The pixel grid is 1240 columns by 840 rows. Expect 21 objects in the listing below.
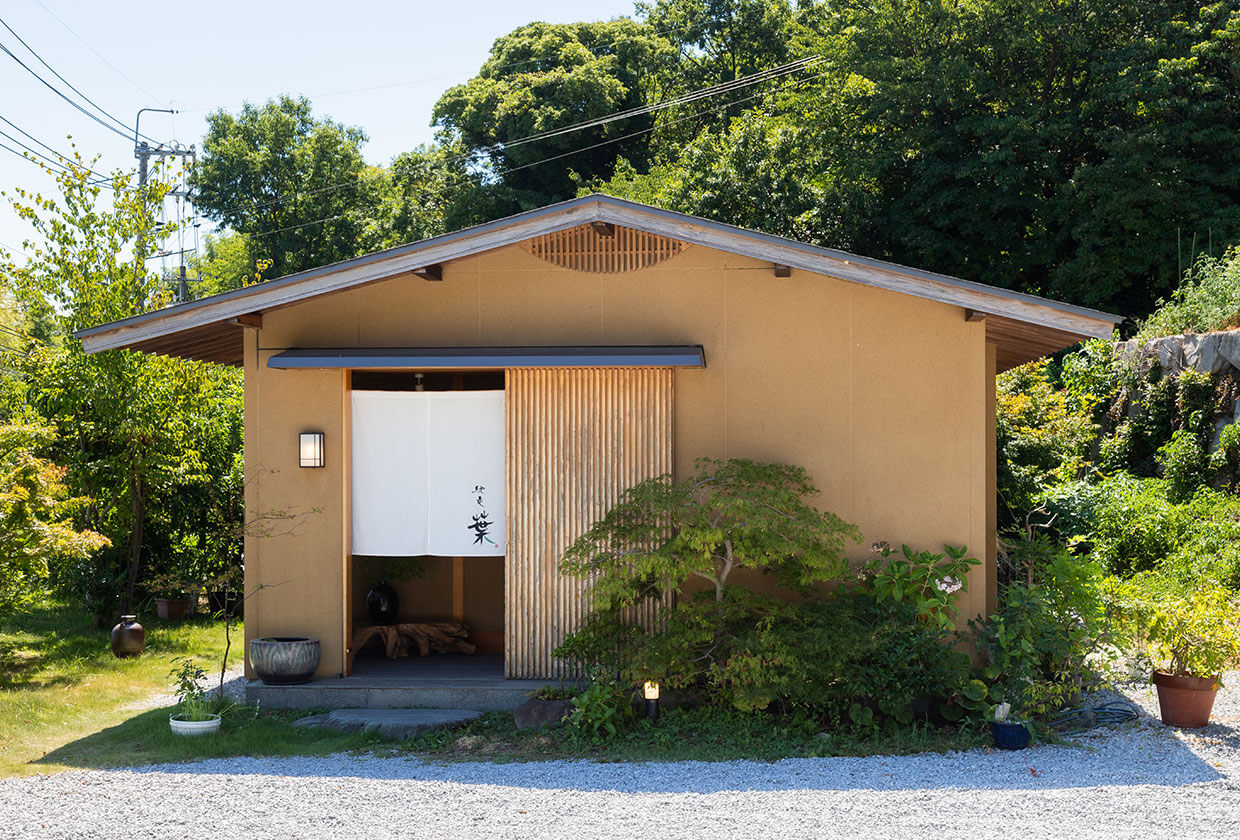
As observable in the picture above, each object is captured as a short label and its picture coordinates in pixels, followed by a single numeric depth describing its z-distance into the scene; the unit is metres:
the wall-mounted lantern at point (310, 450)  8.02
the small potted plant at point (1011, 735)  6.46
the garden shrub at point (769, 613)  6.77
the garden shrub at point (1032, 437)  11.93
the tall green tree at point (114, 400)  10.98
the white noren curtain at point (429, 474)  8.05
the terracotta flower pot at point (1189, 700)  6.75
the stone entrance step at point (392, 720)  7.11
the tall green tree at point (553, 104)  28.14
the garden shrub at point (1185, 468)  12.70
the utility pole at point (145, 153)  22.60
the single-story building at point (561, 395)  7.64
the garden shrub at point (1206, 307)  13.49
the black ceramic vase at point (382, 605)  9.92
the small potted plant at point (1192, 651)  6.72
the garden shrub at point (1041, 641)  6.75
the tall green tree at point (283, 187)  33.16
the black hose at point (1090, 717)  6.98
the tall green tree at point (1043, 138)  18.59
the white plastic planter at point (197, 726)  7.05
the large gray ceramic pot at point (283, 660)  7.74
